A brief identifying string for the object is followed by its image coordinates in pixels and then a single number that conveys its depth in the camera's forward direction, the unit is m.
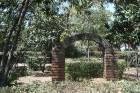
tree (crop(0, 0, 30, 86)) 8.11
